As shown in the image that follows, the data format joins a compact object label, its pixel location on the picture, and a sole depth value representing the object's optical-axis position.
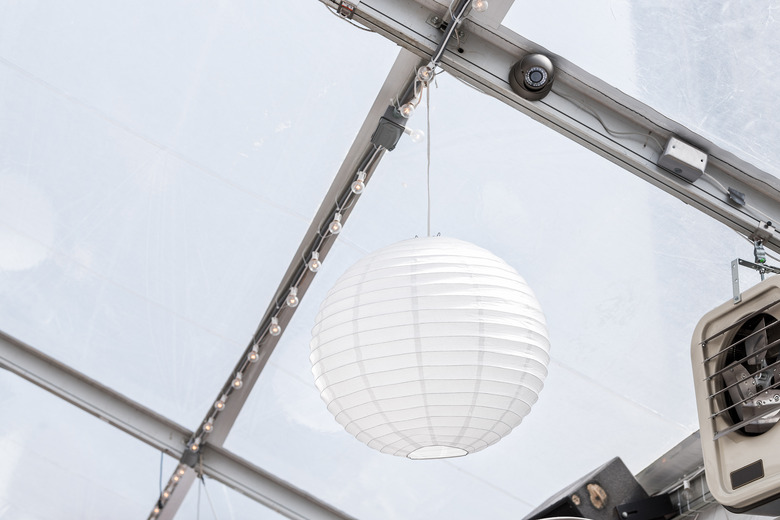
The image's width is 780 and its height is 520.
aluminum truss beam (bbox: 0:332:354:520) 4.12
